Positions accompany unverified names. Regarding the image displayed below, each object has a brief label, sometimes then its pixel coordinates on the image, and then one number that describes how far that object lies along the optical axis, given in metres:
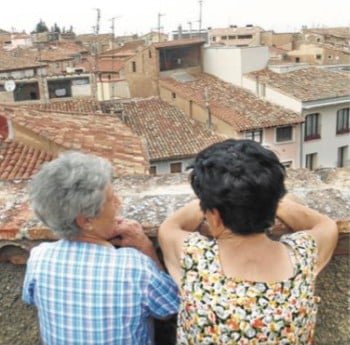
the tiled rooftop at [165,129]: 18.61
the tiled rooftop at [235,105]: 20.31
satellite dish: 21.99
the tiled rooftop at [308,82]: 21.91
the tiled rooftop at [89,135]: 8.07
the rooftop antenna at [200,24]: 36.72
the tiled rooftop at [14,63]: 25.45
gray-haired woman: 1.43
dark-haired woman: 1.33
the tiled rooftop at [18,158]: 7.57
